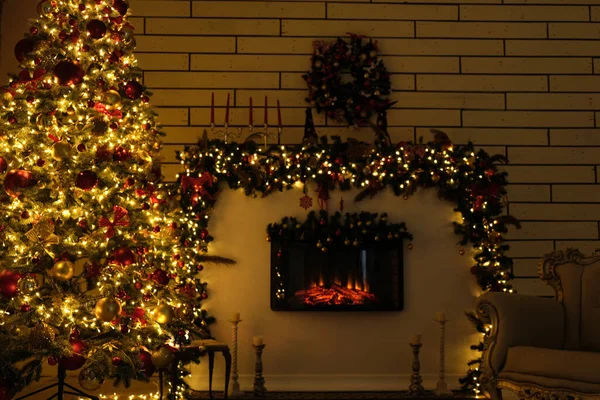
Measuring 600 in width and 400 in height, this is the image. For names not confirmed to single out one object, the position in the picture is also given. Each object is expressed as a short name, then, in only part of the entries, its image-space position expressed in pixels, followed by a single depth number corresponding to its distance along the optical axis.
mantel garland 6.52
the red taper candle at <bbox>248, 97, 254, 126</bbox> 6.83
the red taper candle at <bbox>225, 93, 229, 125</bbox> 6.84
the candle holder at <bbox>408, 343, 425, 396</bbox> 6.26
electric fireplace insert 6.48
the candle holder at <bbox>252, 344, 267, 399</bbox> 6.23
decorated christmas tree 4.69
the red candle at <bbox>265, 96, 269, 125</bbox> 6.95
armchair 4.50
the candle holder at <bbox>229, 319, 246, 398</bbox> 6.23
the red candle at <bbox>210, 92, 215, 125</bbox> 6.92
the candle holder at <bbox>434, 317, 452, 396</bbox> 6.30
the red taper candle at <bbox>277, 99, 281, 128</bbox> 6.89
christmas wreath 7.29
